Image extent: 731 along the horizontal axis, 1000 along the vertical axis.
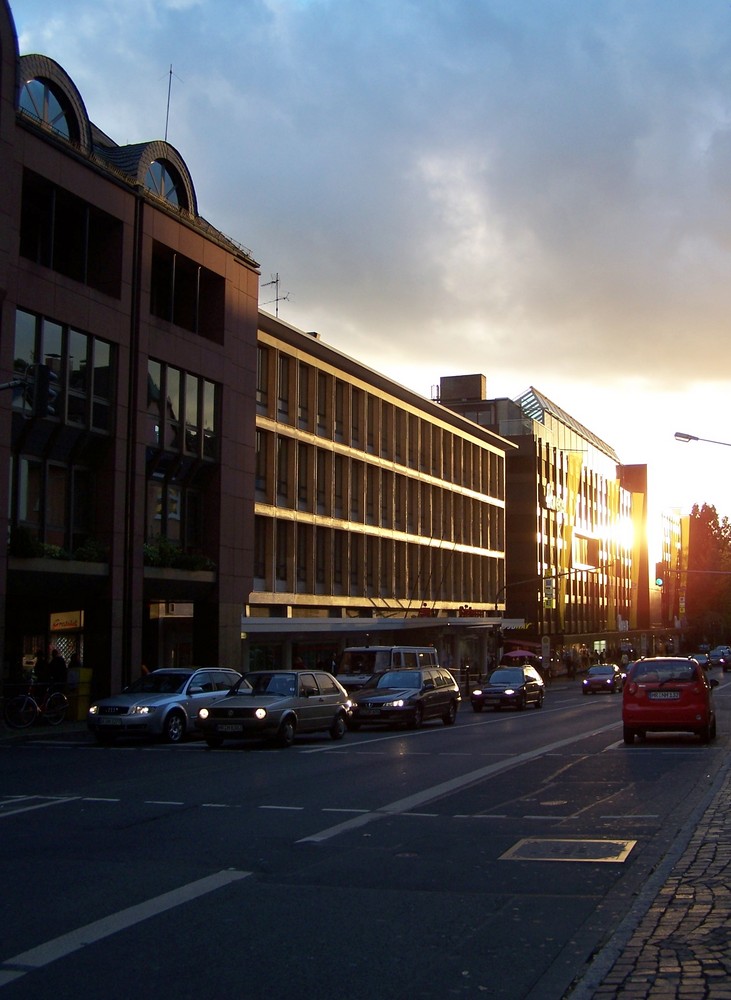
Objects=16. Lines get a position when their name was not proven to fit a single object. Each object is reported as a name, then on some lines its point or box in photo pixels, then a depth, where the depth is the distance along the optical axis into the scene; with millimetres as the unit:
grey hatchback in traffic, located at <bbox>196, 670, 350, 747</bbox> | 21000
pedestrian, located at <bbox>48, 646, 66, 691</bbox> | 30375
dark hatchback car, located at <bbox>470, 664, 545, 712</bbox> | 37469
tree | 118188
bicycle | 27109
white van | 32656
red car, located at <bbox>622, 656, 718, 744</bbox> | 20500
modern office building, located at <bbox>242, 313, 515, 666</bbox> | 46156
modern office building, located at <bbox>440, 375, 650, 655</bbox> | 87625
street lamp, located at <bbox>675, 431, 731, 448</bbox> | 32000
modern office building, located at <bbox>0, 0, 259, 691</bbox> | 30453
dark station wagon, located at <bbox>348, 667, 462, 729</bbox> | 26812
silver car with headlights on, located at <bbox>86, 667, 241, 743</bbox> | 22656
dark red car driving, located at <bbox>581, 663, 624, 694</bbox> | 53188
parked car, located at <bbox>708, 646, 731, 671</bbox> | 88812
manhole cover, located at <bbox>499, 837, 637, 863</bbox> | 9516
